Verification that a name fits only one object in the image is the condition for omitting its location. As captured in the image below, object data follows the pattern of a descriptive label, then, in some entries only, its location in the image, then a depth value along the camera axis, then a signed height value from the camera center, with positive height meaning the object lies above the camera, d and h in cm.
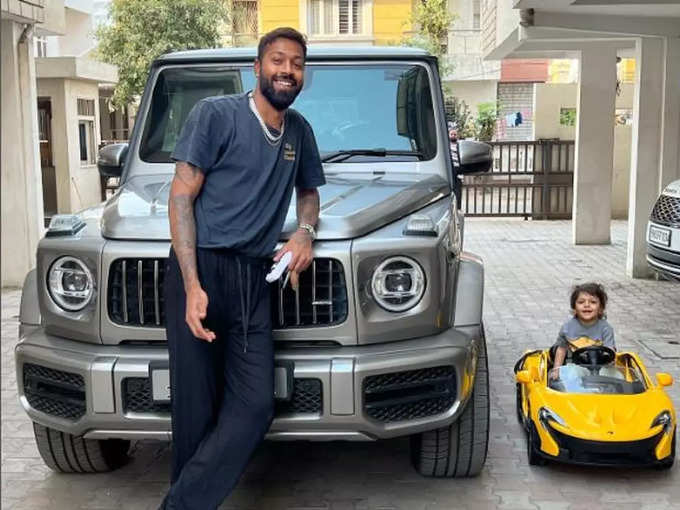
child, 484 -110
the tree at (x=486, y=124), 2614 +7
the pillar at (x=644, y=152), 1041 -32
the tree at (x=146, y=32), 2428 +269
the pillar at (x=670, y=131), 1001 -7
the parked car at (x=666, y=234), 754 -96
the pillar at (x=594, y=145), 1332 -30
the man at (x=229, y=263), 327 -51
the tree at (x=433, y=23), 3014 +360
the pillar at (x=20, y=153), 996 -28
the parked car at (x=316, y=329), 340 -81
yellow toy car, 403 -136
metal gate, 1700 -107
